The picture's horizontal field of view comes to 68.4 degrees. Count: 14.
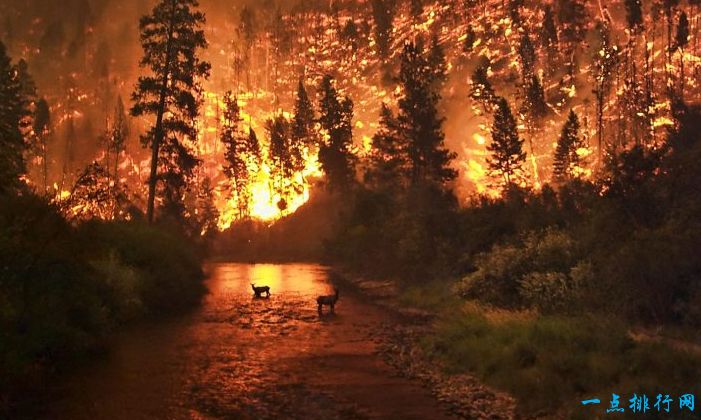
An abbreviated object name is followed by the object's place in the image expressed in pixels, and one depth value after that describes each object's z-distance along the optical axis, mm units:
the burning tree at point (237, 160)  105062
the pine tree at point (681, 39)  75312
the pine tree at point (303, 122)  104062
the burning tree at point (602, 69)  77875
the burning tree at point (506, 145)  73438
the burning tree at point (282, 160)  104625
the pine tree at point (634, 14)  81938
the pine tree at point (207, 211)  97538
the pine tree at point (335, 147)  88438
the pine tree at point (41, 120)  87188
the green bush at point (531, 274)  21453
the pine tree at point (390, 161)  68250
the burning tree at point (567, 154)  72925
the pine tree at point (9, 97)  52566
